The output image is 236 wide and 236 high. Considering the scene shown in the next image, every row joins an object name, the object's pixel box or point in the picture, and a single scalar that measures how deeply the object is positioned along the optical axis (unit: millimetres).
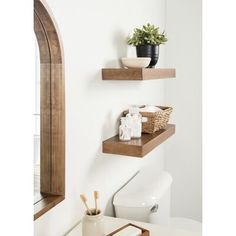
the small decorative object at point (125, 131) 1525
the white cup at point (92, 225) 1106
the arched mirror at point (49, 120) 1080
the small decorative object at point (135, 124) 1579
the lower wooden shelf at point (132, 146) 1410
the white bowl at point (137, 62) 1514
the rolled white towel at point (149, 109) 1712
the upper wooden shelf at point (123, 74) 1436
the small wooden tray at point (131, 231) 1138
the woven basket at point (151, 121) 1667
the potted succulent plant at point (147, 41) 1643
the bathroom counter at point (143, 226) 1255
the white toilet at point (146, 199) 1529
